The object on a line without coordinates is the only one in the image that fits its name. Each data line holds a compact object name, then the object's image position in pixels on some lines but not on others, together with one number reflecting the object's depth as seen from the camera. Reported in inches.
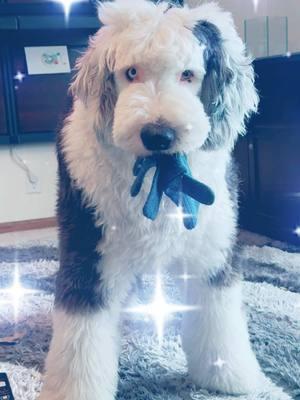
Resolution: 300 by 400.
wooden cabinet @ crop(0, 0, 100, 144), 92.7
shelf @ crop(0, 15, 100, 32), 91.6
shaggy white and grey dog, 33.8
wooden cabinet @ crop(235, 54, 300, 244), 77.1
